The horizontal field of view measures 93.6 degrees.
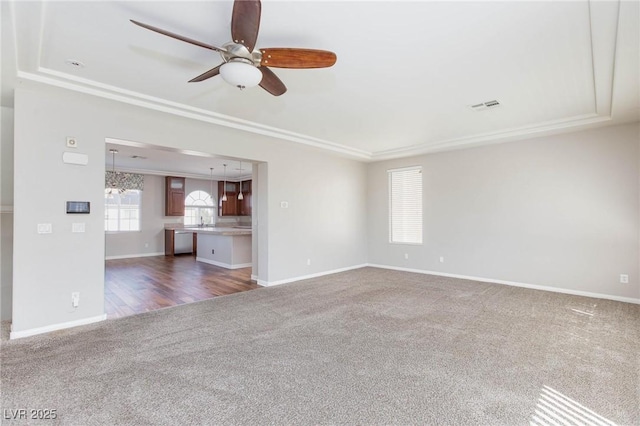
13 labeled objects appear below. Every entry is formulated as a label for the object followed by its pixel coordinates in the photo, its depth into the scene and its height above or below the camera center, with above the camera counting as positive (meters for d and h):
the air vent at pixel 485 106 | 3.78 +1.40
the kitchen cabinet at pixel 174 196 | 9.49 +0.58
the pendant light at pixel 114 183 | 8.12 +0.86
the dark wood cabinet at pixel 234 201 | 10.64 +0.48
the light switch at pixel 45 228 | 3.23 -0.15
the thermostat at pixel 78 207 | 3.41 +0.08
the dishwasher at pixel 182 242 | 9.23 -0.87
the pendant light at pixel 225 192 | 10.23 +0.78
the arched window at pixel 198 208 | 10.19 +0.21
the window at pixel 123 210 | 8.71 +0.12
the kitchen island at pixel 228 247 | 7.11 -0.82
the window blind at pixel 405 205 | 6.56 +0.21
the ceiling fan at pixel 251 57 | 1.96 +1.14
